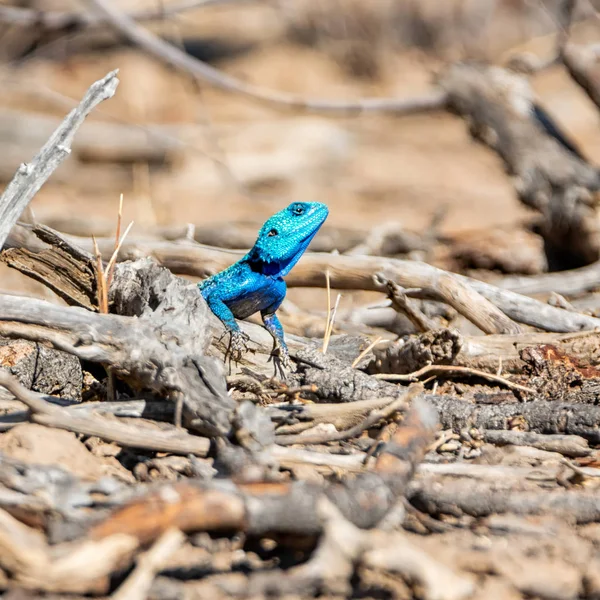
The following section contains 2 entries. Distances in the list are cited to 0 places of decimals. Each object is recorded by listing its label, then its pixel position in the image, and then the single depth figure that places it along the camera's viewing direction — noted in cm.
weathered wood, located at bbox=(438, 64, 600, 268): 1198
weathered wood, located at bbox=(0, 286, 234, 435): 509
